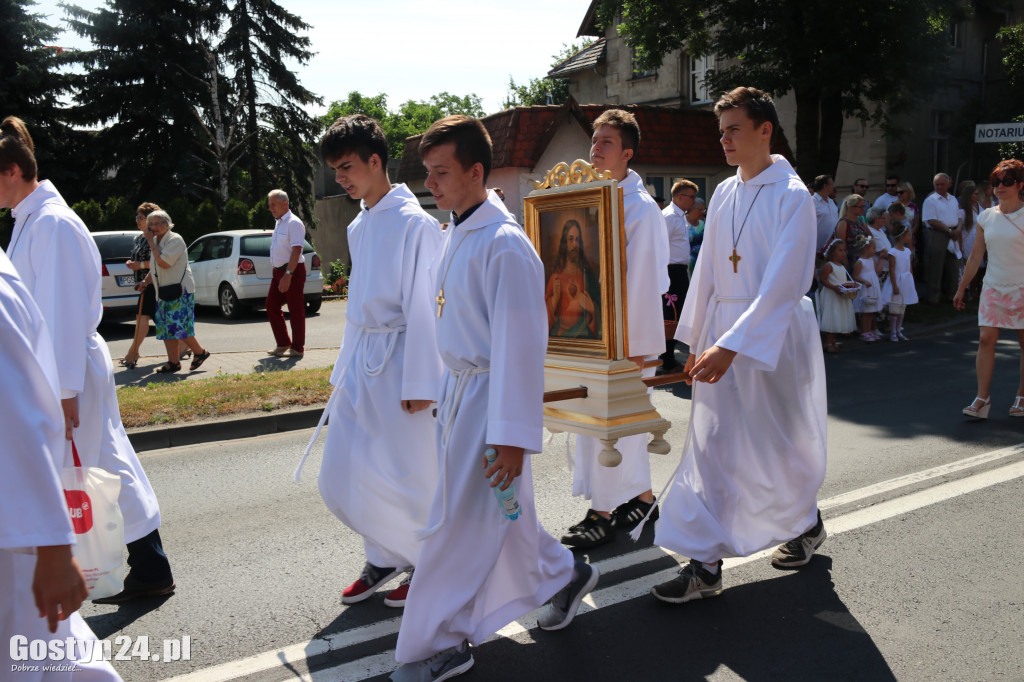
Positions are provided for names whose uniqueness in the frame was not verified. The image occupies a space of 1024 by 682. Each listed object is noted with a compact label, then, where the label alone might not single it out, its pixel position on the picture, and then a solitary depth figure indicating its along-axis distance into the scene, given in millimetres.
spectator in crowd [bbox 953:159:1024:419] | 7140
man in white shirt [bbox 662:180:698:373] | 9844
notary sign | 12430
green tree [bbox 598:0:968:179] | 17719
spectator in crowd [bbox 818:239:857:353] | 11805
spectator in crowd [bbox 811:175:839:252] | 12633
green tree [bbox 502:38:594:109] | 59594
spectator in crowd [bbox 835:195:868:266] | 12352
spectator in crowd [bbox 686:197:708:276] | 10867
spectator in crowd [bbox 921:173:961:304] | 15703
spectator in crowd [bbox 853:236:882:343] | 12383
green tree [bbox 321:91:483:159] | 83188
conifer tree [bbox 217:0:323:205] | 34750
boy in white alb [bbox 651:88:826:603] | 3867
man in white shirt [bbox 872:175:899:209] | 15076
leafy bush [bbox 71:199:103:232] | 21297
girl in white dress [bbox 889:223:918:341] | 12633
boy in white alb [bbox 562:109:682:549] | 4617
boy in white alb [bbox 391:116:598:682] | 3057
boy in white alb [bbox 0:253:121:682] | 1808
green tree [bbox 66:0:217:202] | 31953
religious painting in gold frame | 3660
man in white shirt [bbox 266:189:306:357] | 11172
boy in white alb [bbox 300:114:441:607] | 3871
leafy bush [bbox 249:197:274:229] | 23719
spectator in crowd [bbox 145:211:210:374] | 10430
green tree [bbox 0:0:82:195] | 29906
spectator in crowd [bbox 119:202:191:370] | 10938
